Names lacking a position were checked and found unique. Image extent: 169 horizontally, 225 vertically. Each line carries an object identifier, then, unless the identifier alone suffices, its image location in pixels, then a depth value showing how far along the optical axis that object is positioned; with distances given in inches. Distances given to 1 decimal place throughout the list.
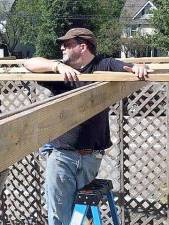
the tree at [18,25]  2153.1
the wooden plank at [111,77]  128.6
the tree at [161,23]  935.7
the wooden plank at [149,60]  214.3
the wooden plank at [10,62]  220.8
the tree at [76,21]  1915.6
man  144.6
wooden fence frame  74.5
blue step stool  134.6
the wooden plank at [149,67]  151.3
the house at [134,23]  1923.0
